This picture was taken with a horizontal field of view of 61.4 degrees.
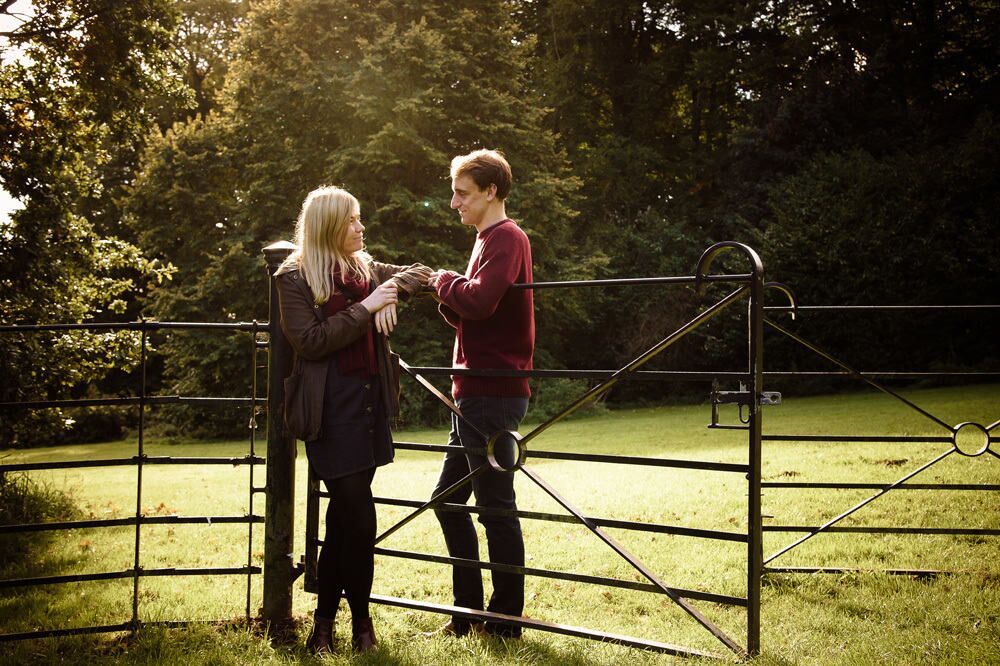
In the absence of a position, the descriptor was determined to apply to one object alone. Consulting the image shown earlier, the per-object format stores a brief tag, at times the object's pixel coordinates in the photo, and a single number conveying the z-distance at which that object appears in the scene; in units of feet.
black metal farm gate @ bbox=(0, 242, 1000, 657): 10.84
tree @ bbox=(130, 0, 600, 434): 62.75
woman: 11.65
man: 12.42
